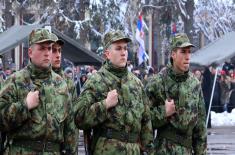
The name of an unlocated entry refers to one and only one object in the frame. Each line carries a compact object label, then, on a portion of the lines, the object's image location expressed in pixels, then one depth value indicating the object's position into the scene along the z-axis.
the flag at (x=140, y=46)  41.35
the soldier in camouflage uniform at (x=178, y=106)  9.72
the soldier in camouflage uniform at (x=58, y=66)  11.20
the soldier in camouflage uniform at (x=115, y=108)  8.84
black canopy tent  24.82
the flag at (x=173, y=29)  56.64
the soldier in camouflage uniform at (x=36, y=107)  8.42
